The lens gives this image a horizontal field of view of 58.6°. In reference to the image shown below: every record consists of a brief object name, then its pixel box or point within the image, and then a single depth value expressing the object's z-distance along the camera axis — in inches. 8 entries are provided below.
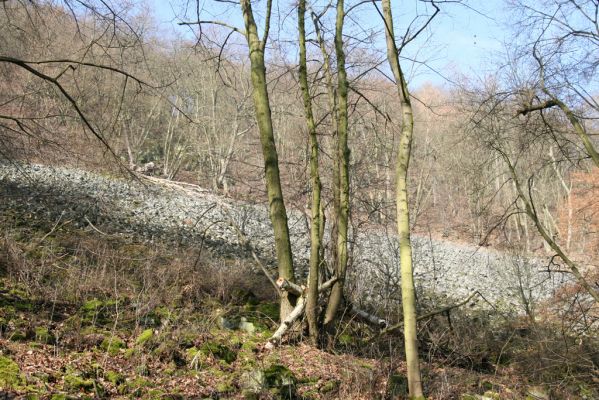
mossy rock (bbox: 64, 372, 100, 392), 163.3
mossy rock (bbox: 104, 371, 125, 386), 175.0
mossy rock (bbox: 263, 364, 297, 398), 185.7
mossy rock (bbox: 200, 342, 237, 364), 211.0
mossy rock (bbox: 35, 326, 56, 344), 193.5
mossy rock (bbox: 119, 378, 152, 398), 170.7
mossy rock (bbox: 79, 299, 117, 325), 222.4
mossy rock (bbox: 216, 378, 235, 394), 183.2
